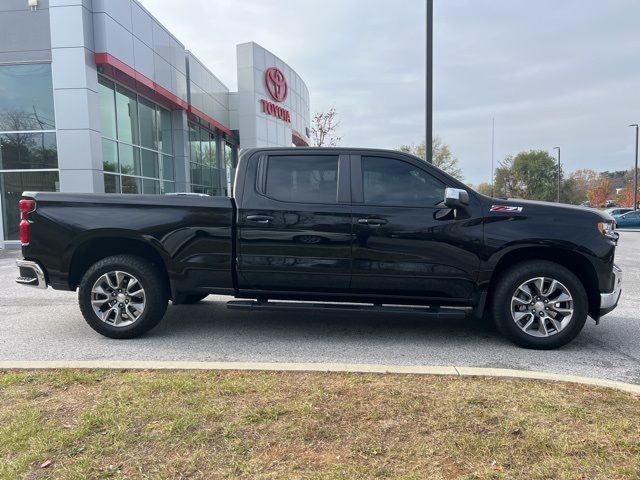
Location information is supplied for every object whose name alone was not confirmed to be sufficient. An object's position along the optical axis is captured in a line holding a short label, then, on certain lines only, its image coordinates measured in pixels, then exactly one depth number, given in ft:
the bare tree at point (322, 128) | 125.49
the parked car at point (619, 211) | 112.05
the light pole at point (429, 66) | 30.89
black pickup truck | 15.05
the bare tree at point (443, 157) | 155.74
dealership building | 44.65
